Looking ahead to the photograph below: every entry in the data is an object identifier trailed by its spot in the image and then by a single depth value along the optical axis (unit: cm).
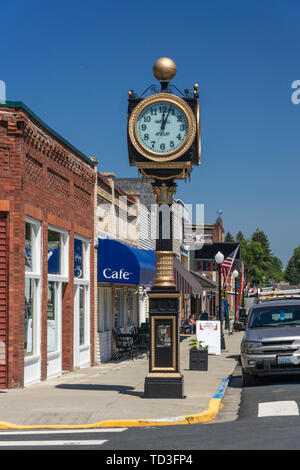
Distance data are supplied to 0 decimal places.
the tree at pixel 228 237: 13675
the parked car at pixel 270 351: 1479
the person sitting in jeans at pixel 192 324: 4157
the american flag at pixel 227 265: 3625
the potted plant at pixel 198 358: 1920
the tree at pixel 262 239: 17858
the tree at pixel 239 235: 17939
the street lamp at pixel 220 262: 2809
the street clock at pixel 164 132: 1309
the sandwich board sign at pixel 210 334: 2384
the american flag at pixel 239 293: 4520
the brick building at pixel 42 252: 1458
